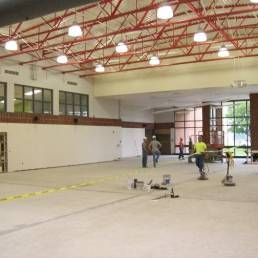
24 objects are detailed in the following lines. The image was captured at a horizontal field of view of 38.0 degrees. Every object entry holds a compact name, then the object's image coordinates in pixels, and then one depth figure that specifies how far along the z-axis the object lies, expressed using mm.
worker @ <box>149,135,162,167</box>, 22734
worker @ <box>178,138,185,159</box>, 29659
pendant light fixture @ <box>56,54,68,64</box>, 17553
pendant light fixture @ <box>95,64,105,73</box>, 20547
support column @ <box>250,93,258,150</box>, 25031
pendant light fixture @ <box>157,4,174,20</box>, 10062
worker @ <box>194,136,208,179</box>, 15305
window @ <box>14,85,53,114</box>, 21641
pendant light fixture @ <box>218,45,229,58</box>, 16375
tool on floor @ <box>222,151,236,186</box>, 13312
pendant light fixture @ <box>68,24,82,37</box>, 11844
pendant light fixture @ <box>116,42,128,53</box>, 15250
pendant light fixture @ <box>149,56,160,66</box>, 18422
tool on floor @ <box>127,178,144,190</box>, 12539
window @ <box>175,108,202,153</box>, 36719
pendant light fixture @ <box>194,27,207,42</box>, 12930
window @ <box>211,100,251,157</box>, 32938
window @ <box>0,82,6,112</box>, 20609
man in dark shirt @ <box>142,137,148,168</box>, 22134
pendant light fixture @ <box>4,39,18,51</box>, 13917
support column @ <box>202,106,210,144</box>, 29391
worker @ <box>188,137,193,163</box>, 27477
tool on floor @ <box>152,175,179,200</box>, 10930
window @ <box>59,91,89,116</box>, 24762
